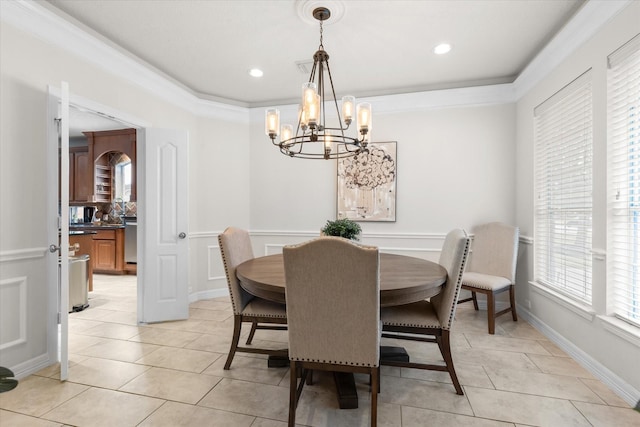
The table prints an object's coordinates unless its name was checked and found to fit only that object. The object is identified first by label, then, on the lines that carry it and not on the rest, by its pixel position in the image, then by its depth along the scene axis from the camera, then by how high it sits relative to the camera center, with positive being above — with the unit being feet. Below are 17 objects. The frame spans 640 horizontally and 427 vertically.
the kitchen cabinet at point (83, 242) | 14.62 -1.49
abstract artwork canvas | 13.09 +1.10
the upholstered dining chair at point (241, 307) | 7.32 -2.28
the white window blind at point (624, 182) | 6.44 +0.61
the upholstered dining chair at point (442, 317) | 6.49 -2.24
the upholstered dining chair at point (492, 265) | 10.02 -1.88
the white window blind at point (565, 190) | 8.07 +0.60
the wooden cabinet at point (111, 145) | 19.12 +3.99
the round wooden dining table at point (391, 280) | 5.78 -1.38
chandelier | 6.60 +2.17
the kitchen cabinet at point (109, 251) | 18.94 -2.42
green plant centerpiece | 9.13 -0.55
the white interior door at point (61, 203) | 7.08 +0.18
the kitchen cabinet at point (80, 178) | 20.33 +2.10
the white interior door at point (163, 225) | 11.02 -0.51
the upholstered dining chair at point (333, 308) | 4.98 -1.57
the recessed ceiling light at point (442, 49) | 9.47 +4.92
